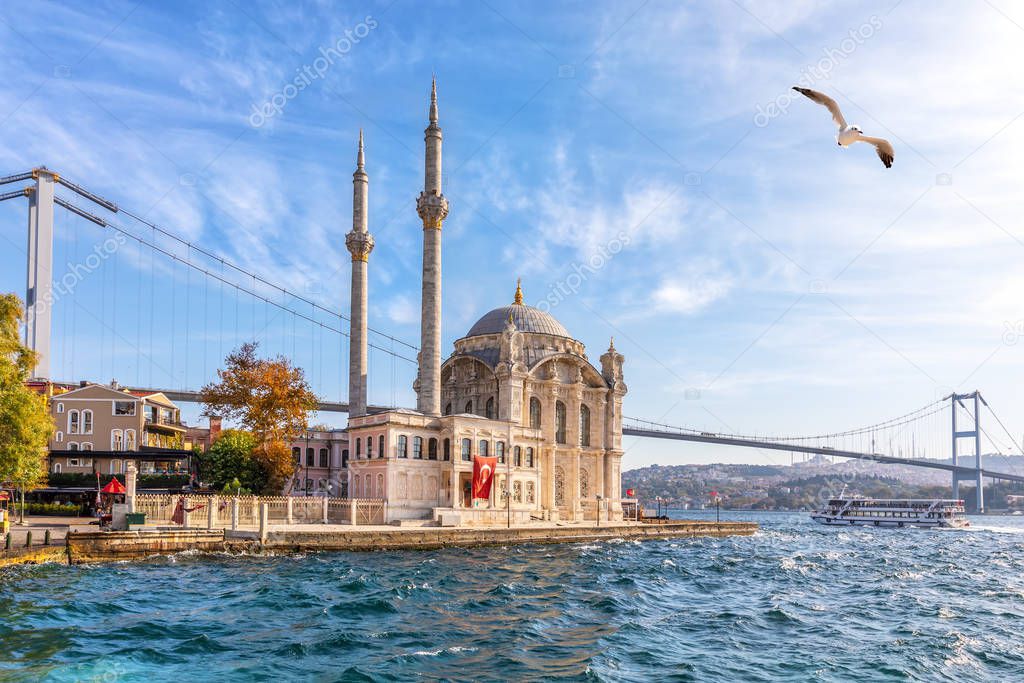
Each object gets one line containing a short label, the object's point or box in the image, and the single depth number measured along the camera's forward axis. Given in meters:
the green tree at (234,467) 46.12
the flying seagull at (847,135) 9.27
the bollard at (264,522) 31.95
